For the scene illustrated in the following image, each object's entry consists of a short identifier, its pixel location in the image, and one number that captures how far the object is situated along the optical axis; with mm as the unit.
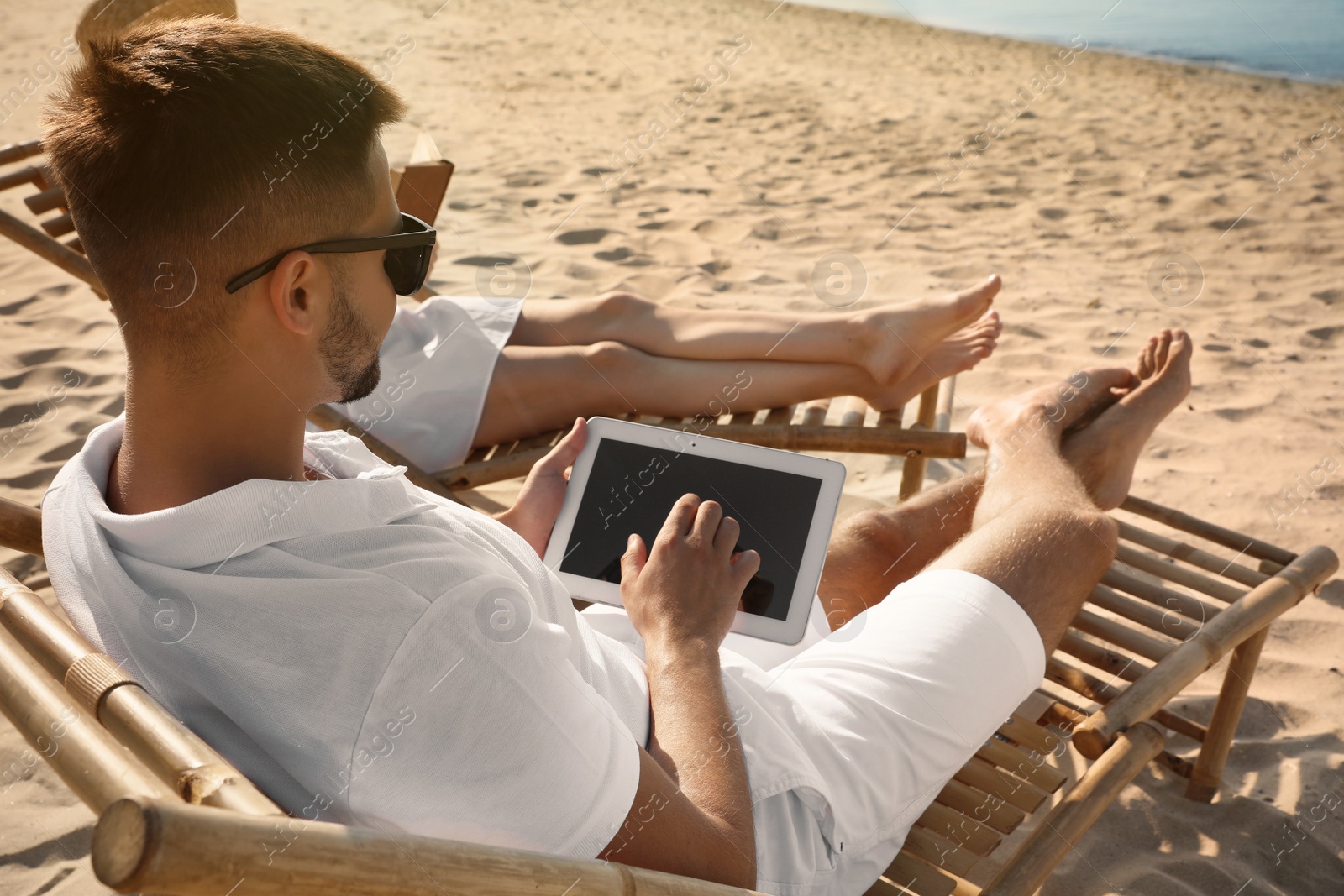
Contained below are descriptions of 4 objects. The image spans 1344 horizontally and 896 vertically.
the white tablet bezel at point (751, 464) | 1563
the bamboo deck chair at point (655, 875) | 660
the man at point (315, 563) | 888
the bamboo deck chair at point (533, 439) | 2148
